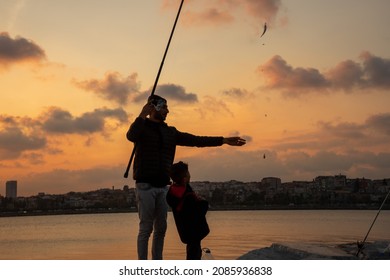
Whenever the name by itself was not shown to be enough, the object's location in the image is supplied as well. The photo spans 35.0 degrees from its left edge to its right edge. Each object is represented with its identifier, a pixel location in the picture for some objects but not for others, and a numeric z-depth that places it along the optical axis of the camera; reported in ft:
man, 18.01
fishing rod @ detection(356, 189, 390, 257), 23.71
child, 17.81
